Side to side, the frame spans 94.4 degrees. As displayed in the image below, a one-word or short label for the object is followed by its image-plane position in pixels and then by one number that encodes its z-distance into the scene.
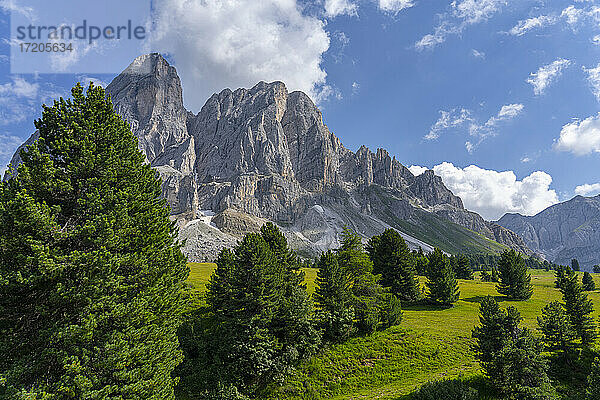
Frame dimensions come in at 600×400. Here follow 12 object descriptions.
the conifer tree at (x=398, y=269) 51.28
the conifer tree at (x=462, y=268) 90.75
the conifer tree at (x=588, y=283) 78.31
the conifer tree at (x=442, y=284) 47.25
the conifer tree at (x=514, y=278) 54.59
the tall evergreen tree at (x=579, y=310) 23.52
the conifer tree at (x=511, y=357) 17.52
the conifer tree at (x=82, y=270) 12.23
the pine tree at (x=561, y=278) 31.30
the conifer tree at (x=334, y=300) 31.11
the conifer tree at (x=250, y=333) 26.34
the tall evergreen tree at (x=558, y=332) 21.86
